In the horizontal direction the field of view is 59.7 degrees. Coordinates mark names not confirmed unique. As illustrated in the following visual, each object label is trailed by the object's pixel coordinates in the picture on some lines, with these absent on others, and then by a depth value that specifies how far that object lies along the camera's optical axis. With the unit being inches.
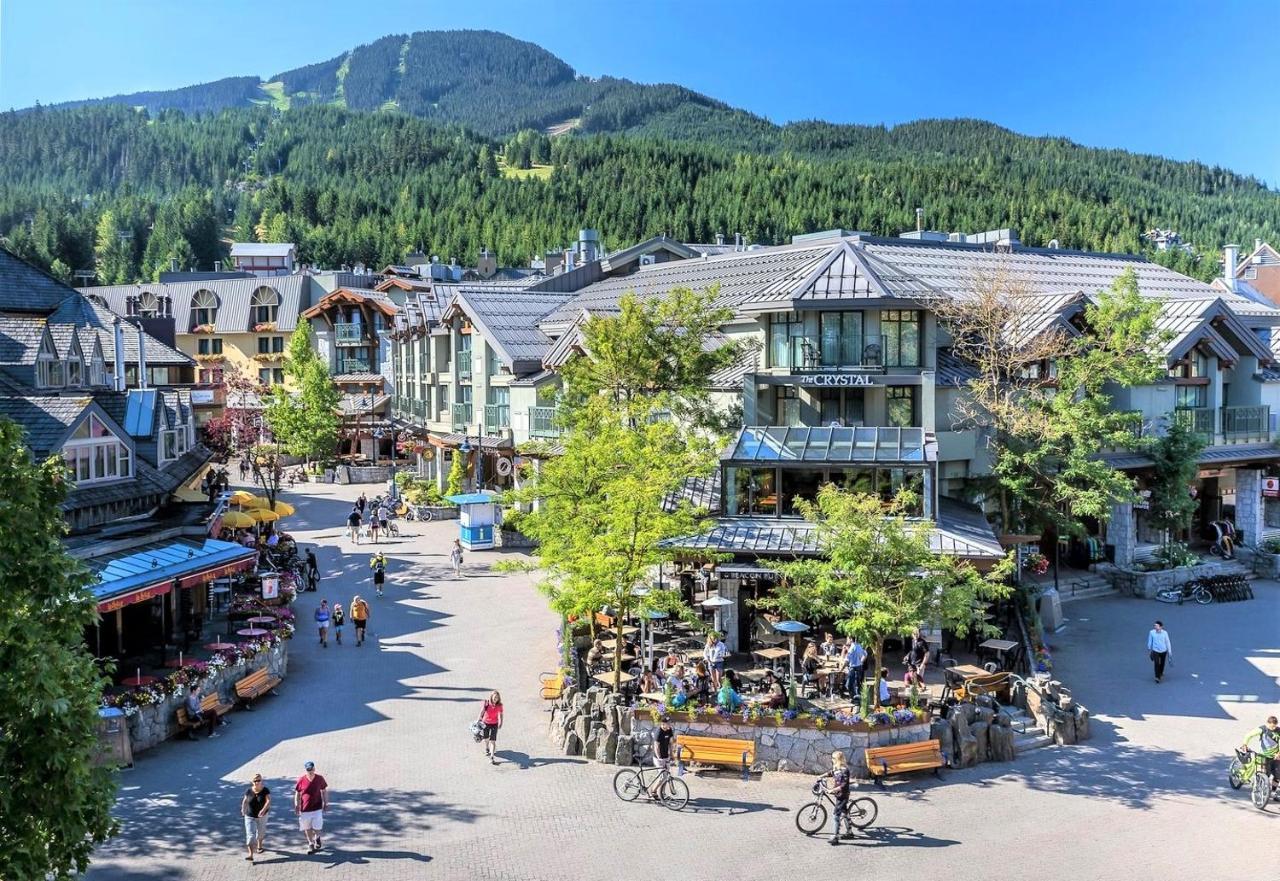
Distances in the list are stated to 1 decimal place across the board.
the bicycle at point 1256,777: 800.9
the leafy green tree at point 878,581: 890.7
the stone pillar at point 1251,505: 1723.7
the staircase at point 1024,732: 930.7
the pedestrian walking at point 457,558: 1605.6
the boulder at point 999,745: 904.9
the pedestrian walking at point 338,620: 1234.8
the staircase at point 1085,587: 1499.8
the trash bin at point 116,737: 838.5
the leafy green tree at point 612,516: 952.9
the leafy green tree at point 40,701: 438.6
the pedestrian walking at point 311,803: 700.0
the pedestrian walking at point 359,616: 1213.7
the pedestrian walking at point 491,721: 866.1
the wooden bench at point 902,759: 851.4
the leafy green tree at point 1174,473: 1530.5
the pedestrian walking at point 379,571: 1446.9
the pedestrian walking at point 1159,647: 1096.8
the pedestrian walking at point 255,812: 688.4
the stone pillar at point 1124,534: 1584.6
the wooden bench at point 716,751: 861.8
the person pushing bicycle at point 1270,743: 804.0
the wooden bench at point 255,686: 984.9
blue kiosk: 1785.2
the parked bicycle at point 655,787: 802.8
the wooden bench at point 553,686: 1027.9
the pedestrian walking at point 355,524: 1863.9
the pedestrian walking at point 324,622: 1216.2
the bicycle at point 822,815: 749.3
